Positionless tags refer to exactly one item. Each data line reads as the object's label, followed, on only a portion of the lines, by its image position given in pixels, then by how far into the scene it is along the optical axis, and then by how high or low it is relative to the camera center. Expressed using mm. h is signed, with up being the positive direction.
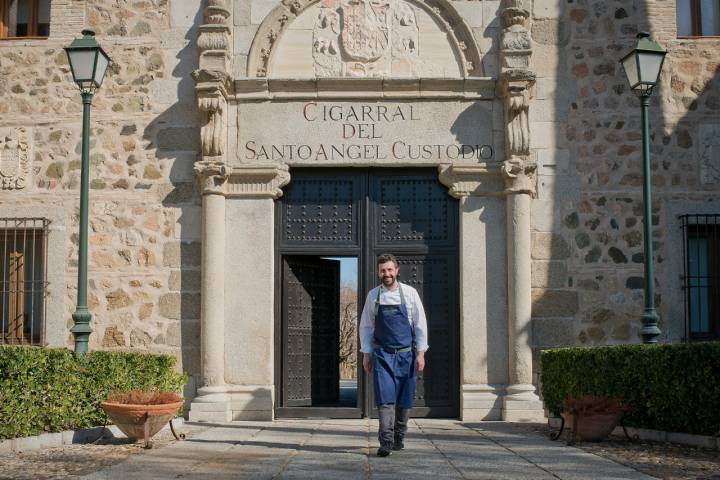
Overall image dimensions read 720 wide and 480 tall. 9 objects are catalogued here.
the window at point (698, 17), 11914 +3494
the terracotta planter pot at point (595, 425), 8391 -1110
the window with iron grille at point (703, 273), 11398 +307
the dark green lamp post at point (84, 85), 10052 +2301
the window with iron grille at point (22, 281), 11555 +244
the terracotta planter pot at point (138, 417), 8141 -990
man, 7793 -335
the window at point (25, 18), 12109 +3569
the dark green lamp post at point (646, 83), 9898 +2254
